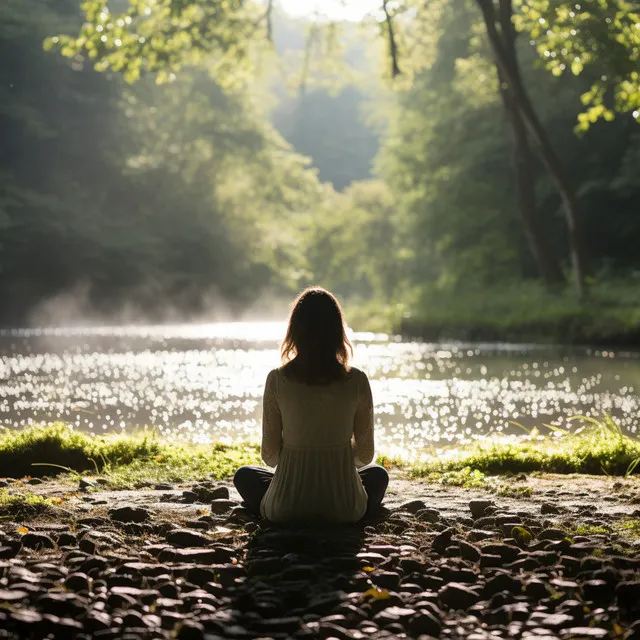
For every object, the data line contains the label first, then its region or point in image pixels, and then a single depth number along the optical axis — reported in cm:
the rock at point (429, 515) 545
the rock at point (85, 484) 666
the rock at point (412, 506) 570
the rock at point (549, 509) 562
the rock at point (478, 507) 560
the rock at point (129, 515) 529
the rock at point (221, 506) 570
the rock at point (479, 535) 501
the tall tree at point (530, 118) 2316
